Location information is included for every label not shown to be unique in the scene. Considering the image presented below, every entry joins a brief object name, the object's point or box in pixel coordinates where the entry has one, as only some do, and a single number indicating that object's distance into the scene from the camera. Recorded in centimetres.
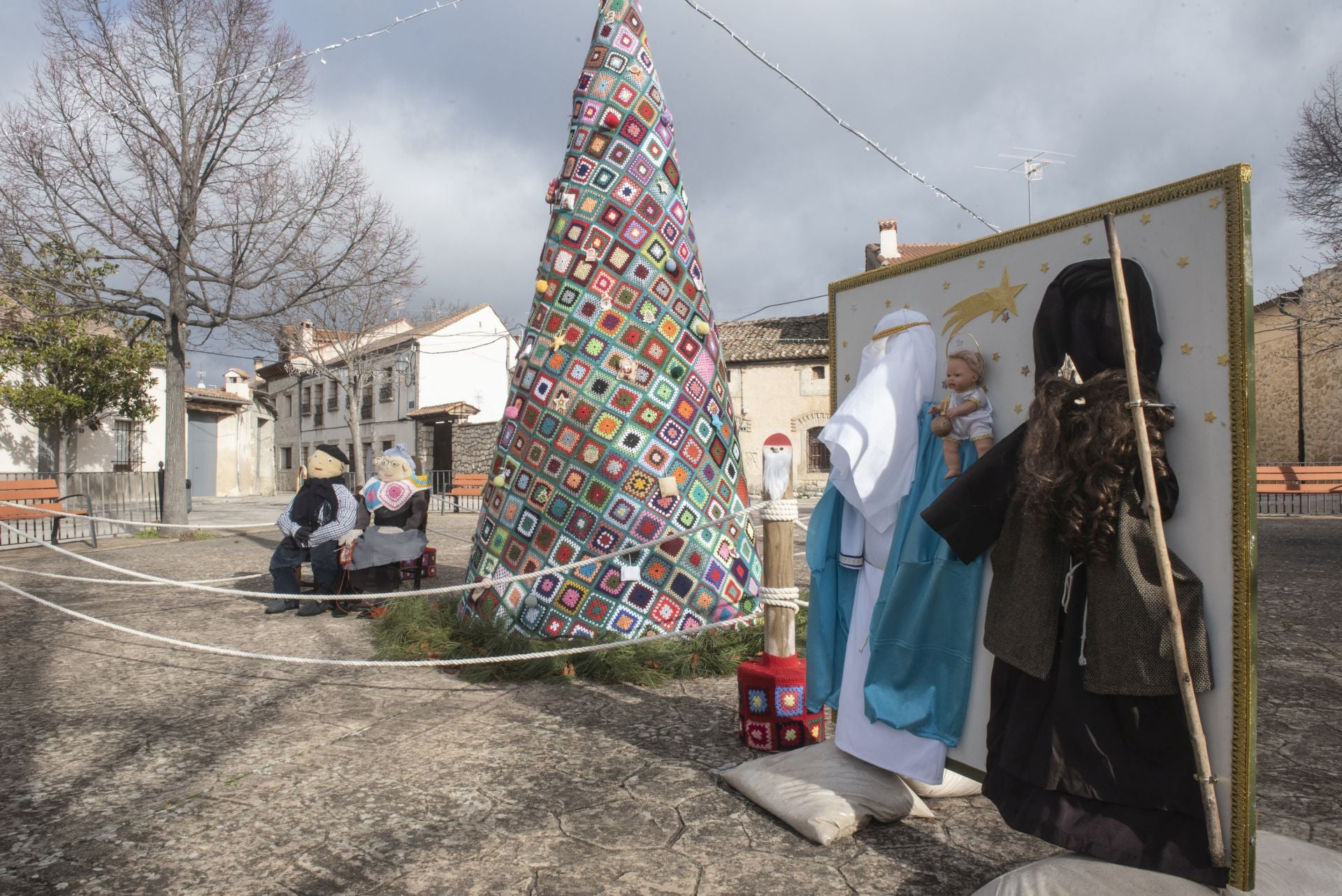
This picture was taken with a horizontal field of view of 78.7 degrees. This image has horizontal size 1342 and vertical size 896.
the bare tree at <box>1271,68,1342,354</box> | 1130
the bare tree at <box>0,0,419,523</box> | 1130
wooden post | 321
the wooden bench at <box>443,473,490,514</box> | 1852
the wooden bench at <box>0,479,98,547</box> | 1038
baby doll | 241
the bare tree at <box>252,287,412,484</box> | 2347
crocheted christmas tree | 448
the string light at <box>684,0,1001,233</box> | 519
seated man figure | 650
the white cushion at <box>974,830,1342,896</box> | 187
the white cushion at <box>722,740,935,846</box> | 253
